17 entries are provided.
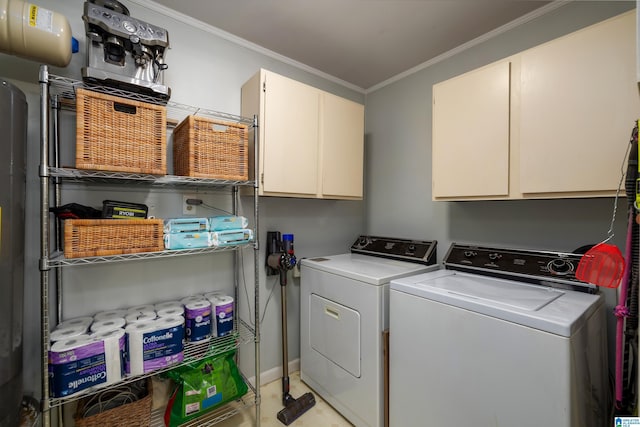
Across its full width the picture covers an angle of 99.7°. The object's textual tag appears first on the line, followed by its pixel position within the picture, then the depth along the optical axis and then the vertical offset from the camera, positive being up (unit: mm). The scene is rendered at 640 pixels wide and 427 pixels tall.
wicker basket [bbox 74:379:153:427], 1289 -1010
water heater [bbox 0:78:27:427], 1030 -138
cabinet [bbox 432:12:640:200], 1205 +479
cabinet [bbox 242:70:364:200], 1786 +535
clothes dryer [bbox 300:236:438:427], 1563 -720
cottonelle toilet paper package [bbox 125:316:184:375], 1294 -661
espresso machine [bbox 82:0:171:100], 1248 +799
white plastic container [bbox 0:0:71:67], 1071 +739
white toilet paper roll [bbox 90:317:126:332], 1301 -568
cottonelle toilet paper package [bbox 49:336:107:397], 1122 -662
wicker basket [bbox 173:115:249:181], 1459 +352
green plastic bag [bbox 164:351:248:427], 1479 -1026
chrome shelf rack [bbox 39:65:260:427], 1081 -46
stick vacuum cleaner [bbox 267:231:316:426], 1796 -696
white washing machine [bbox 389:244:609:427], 988 -577
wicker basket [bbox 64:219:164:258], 1131 -117
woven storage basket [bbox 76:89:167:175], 1154 +349
